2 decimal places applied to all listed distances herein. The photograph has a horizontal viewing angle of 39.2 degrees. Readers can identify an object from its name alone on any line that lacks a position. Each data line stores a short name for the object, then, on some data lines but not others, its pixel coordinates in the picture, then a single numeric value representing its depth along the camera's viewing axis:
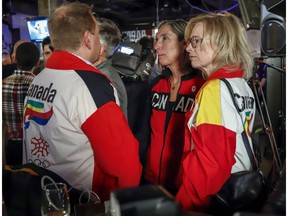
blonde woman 1.45
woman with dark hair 2.01
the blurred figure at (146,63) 2.50
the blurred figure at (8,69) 4.12
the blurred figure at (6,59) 5.97
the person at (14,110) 2.98
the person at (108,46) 2.21
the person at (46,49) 3.72
